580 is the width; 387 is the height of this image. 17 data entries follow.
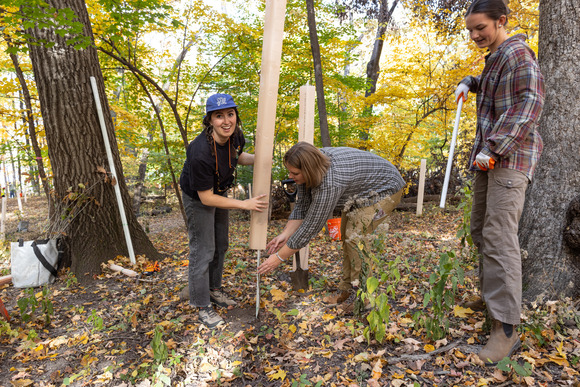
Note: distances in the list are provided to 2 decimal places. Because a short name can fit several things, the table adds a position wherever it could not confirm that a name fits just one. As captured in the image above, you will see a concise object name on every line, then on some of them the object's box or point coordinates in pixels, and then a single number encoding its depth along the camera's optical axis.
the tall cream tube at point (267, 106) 2.27
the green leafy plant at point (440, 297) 1.93
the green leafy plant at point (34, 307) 2.62
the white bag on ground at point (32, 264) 3.36
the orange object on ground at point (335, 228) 3.54
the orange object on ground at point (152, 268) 3.69
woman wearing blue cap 2.36
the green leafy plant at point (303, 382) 1.82
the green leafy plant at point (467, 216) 2.45
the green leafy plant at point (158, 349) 2.05
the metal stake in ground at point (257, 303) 2.59
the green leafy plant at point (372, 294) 2.00
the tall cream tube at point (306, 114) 3.04
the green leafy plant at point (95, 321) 2.51
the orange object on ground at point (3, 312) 2.65
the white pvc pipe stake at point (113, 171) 3.71
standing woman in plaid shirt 1.72
